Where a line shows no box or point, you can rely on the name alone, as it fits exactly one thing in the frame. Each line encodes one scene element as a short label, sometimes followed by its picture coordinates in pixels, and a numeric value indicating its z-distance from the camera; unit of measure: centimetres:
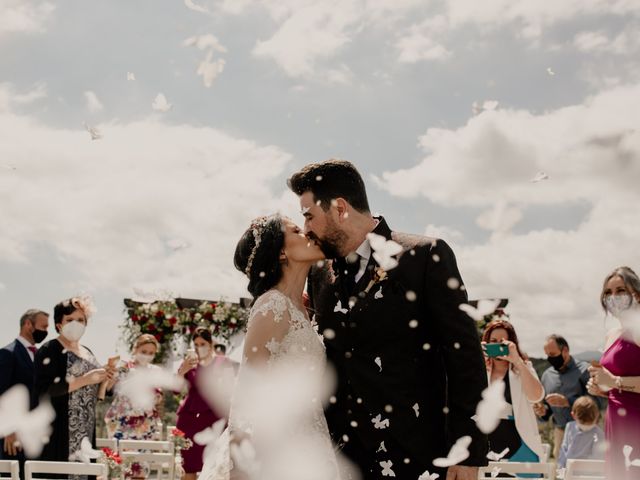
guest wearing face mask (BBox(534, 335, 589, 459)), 725
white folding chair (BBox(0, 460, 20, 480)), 389
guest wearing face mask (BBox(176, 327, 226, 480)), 719
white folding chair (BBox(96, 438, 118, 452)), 604
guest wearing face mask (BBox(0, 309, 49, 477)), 595
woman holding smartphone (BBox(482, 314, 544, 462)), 535
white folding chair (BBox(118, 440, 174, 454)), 594
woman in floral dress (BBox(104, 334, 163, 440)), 733
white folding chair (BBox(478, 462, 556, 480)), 427
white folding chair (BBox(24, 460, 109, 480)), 400
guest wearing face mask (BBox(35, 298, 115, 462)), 592
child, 638
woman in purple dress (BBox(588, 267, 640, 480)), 482
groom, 265
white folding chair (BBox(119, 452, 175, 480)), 554
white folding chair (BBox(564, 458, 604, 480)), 413
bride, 299
